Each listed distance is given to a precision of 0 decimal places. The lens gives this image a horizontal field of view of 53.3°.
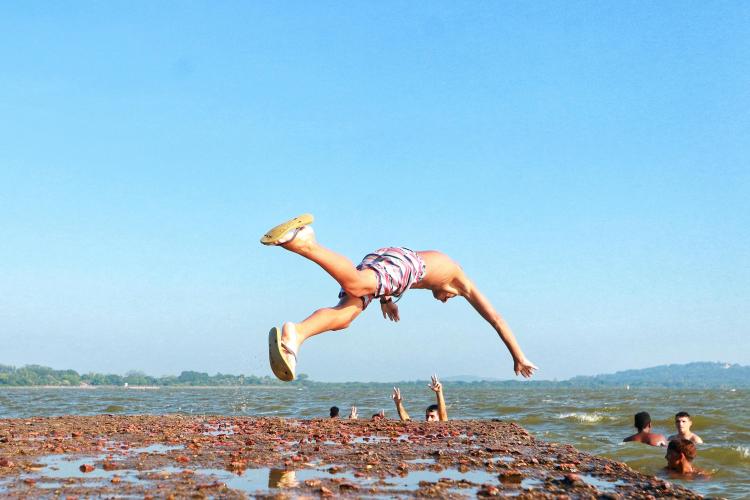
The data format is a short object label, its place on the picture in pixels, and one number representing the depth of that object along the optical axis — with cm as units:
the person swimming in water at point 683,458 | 1141
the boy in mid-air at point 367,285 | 707
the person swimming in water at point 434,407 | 1545
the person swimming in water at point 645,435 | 1617
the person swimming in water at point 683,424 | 1525
